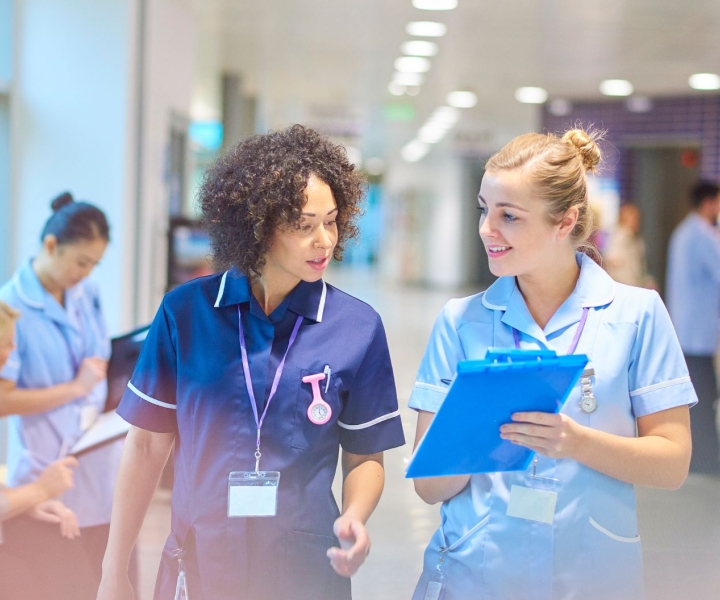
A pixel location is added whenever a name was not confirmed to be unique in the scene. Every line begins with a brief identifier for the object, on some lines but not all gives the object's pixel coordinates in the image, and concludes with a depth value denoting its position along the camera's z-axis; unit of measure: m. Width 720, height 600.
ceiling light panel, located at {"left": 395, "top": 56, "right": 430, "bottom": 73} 10.31
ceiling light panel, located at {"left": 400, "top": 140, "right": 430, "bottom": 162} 21.75
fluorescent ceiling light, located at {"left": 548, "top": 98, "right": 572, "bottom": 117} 14.00
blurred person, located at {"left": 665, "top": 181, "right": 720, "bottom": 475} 5.86
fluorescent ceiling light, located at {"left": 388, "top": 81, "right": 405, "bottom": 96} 12.43
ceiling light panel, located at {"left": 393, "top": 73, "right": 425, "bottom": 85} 11.55
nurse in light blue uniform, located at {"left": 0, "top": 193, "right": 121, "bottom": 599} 2.91
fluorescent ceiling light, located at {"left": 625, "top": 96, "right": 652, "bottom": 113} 13.31
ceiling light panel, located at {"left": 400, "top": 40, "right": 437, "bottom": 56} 9.28
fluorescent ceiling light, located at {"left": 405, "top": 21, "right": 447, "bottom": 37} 8.23
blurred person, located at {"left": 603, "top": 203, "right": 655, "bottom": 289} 9.19
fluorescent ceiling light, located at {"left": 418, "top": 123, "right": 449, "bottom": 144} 18.15
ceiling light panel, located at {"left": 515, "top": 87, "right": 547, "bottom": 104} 12.82
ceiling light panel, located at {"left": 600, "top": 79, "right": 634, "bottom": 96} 11.92
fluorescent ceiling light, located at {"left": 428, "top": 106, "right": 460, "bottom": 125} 15.15
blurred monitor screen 6.03
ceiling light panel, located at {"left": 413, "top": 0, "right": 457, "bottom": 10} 7.33
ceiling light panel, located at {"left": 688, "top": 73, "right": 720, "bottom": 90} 11.16
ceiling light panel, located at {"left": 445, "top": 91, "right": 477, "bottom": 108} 13.34
